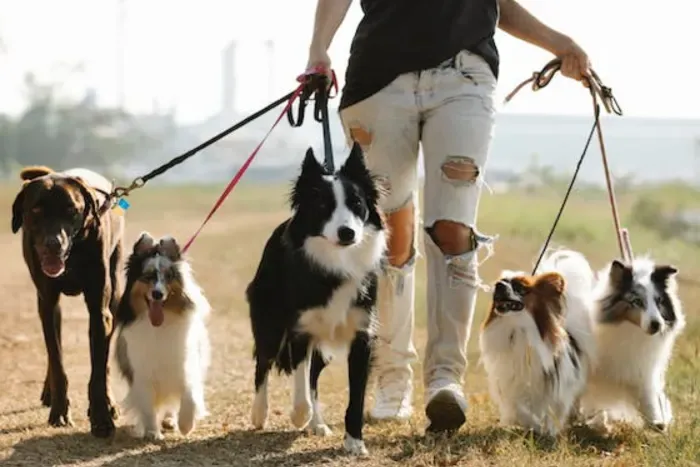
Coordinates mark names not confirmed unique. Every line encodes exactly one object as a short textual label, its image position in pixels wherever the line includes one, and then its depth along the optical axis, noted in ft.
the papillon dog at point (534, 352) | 40.98
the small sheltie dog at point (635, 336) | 41.63
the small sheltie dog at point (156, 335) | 39.40
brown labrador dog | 37.70
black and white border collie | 35.94
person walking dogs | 39.11
